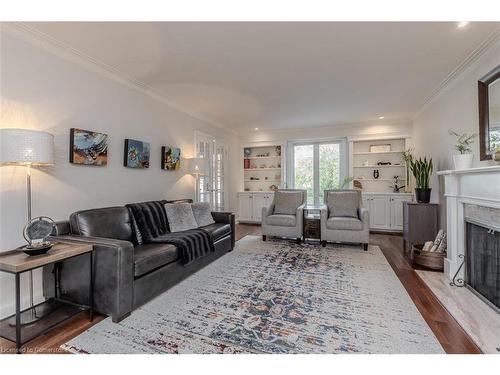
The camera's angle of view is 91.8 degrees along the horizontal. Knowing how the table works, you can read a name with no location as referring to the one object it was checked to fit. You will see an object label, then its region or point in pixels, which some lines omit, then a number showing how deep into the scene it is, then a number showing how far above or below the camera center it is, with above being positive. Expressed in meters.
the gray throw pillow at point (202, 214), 3.69 -0.40
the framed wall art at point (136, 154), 3.27 +0.49
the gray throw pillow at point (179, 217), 3.29 -0.40
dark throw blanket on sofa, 2.73 -0.57
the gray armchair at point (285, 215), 4.43 -0.52
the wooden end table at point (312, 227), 4.41 -0.72
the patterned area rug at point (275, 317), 1.65 -1.07
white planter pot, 2.65 +0.29
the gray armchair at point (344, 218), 4.00 -0.54
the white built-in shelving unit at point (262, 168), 6.77 +0.57
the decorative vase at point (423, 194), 3.79 -0.12
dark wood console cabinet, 3.68 -0.55
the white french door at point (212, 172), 5.05 +0.37
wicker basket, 3.07 -0.94
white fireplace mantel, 2.27 -0.12
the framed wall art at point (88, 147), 2.59 +0.47
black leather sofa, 1.96 -0.69
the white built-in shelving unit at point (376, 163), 5.62 +0.57
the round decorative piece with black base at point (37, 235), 1.77 -0.35
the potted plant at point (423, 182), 3.78 +0.07
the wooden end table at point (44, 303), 1.58 -0.96
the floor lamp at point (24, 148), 1.88 +0.32
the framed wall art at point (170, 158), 3.96 +0.51
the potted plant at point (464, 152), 2.66 +0.41
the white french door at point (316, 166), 6.13 +0.56
